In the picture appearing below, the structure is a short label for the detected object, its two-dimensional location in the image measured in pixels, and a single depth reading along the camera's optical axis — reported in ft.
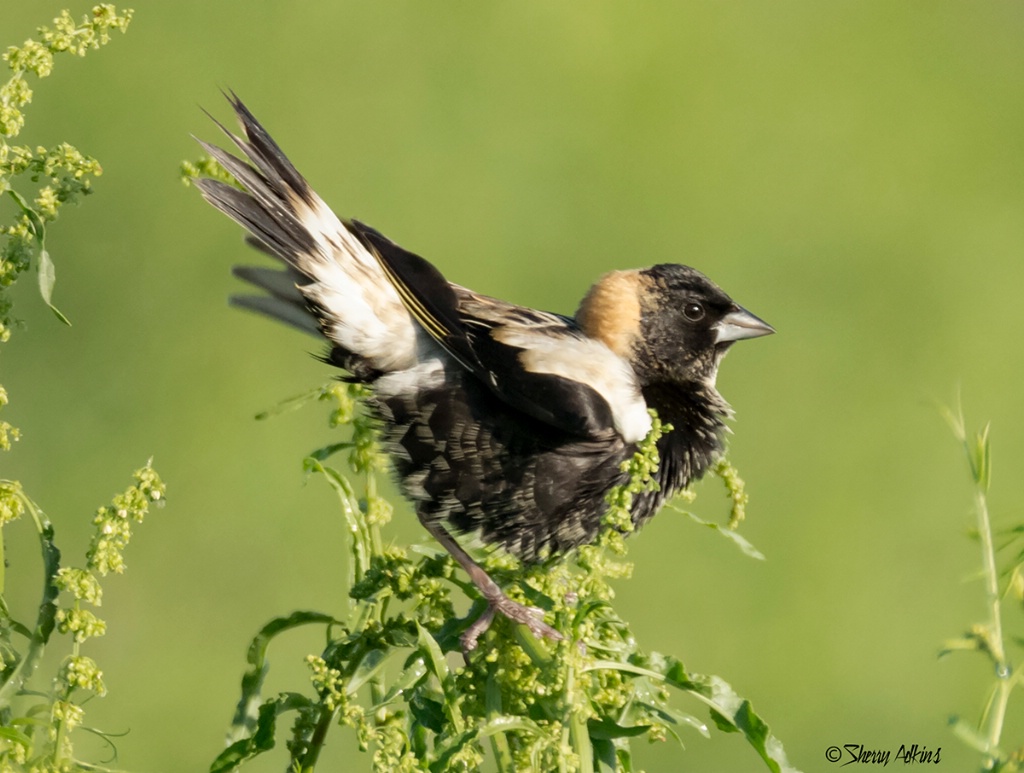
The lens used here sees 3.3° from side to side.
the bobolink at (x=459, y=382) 14.24
